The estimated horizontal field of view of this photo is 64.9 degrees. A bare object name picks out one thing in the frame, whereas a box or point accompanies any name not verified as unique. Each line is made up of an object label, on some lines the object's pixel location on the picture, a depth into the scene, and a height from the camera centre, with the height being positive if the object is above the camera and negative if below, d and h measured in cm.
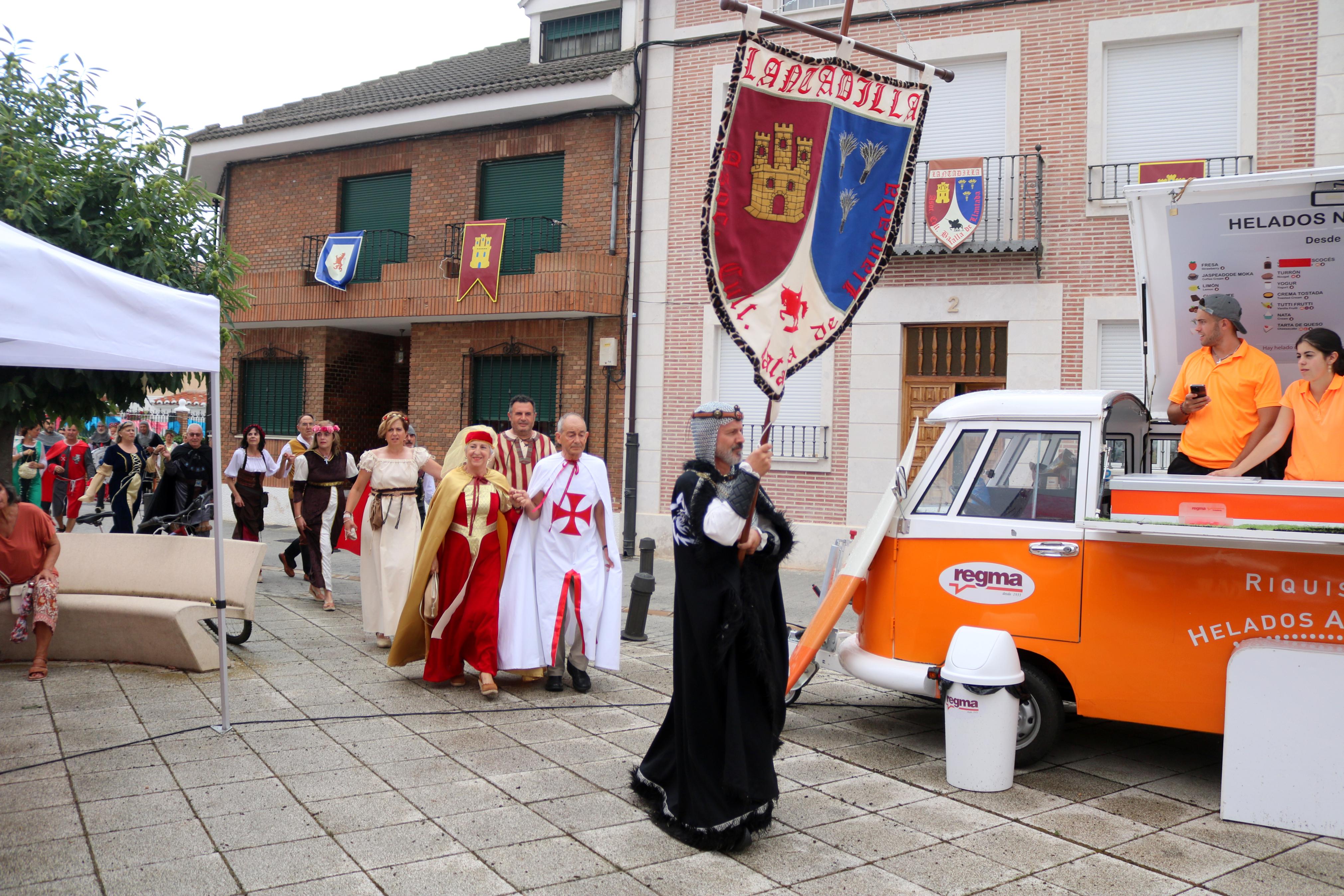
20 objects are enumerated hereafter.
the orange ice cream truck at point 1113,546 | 497 -56
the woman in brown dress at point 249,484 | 1130 -71
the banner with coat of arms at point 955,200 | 1366 +303
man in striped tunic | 753 -18
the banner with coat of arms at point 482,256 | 1670 +267
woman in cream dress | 854 -86
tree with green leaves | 765 +163
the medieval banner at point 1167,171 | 1300 +332
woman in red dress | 704 -102
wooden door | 1402 +91
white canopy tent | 441 +46
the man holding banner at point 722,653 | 439 -96
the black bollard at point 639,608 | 923 -160
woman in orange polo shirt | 543 +13
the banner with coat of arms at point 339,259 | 1827 +279
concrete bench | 728 -132
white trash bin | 526 -142
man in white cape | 700 -103
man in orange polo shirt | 583 +24
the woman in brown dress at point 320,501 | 1070 -84
